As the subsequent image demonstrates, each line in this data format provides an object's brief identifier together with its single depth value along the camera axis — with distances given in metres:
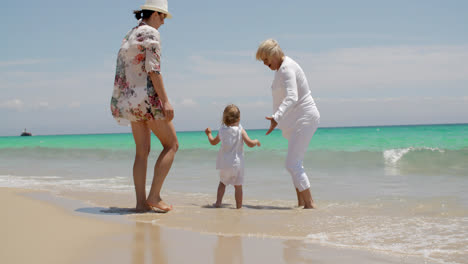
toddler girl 4.95
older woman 4.66
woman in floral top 4.02
